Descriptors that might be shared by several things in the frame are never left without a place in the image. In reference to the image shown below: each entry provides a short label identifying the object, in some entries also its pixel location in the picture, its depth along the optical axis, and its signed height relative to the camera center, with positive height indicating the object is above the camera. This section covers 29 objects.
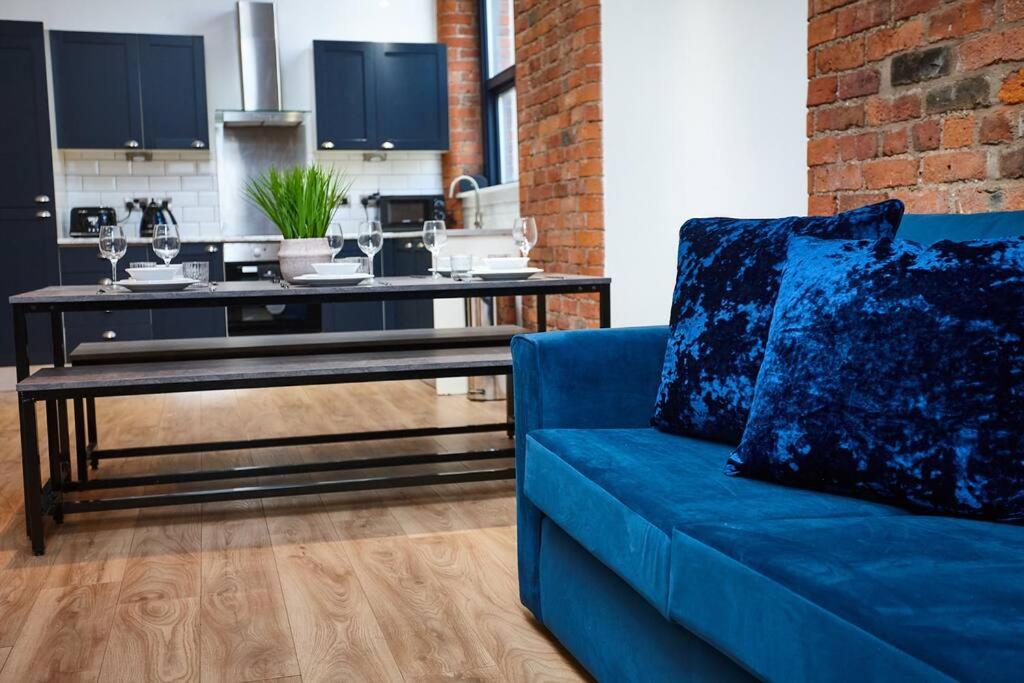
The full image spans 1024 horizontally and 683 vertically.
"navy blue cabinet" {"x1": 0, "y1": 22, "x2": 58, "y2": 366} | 5.86 +0.40
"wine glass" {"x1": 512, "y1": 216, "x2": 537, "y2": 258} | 3.50 +0.03
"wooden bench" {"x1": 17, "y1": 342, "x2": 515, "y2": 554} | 2.80 -0.38
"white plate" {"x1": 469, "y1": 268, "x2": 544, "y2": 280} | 3.33 -0.10
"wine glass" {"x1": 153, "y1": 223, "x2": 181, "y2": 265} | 3.28 +0.03
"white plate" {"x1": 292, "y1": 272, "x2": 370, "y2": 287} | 3.18 -0.10
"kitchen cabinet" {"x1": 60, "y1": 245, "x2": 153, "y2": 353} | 6.00 -0.39
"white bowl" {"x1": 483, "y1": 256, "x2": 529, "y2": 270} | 3.39 -0.07
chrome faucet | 6.40 +0.27
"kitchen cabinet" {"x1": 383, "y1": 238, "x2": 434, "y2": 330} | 6.43 -0.11
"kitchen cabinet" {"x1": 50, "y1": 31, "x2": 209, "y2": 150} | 6.09 +0.97
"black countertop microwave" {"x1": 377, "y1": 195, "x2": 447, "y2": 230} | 6.79 +0.23
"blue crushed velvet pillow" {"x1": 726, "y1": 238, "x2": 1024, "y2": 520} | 1.42 -0.21
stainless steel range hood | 6.52 +1.16
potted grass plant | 3.34 +0.11
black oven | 6.33 -0.18
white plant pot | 3.34 -0.03
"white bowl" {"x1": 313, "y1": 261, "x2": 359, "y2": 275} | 3.27 -0.07
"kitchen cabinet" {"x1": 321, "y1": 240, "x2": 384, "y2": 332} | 6.49 -0.44
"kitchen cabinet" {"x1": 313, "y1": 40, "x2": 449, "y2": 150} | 6.58 +0.98
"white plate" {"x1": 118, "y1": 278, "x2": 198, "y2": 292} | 3.05 -0.11
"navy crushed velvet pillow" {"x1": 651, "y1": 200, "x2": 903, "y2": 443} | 1.91 -0.15
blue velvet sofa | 1.09 -0.40
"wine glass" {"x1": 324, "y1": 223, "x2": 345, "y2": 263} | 3.24 +0.02
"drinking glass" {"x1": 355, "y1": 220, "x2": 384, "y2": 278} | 3.32 +0.03
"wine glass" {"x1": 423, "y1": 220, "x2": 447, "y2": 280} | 3.47 +0.03
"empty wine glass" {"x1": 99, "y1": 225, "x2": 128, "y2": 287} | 3.19 +0.03
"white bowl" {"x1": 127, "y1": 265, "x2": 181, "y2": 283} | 3.10 -0.07
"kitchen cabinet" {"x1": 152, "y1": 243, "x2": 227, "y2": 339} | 6.14 -0.41
